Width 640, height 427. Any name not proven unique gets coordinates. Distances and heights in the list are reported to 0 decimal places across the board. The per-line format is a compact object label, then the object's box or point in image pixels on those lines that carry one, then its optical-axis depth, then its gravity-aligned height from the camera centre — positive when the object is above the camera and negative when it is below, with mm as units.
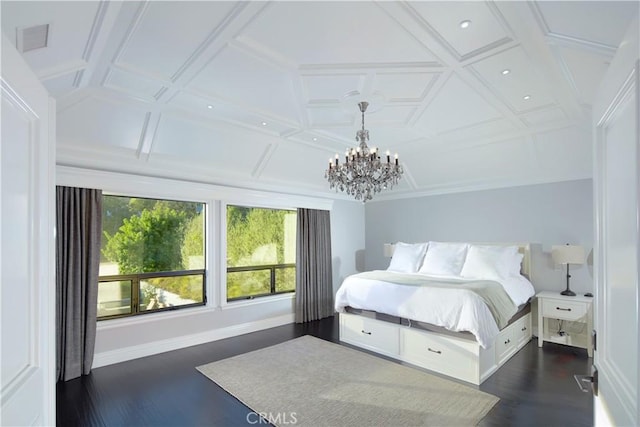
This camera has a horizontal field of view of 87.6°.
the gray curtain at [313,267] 5387 -827
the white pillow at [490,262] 4285 -627
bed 3197 -999
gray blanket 3338 -788
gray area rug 2533 -1539
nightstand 3828 -1167
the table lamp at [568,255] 3992 -490
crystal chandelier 3066 +427
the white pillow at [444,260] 4680 -635
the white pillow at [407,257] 5102 -650
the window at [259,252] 4914 -541
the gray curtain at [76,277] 3227 -577
